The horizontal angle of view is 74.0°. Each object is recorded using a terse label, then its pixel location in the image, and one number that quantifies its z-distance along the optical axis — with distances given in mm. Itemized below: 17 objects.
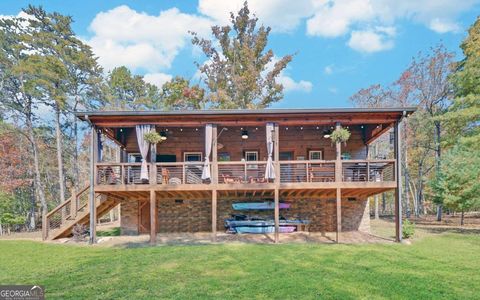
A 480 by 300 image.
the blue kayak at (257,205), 14127
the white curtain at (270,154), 11727
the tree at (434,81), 20656
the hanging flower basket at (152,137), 11781
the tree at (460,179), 13486
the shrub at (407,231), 11820
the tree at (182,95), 27250
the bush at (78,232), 12102
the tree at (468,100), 15082
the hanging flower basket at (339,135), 11445
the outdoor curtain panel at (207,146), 11773
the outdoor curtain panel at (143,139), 11906
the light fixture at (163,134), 14752
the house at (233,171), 11703
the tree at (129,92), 29641
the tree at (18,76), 21016
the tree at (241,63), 25719
